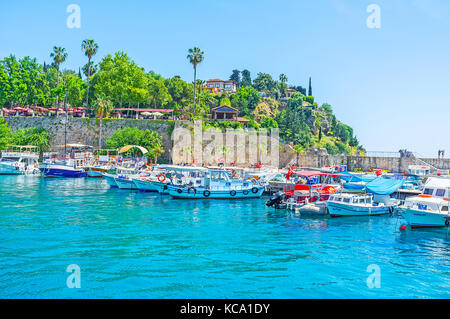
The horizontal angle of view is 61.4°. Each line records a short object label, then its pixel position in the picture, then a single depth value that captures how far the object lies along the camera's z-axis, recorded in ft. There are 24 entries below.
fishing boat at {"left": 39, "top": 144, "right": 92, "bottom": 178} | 191.11
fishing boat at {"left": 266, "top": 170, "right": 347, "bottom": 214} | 106.52
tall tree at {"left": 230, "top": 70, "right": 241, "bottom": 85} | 455.22
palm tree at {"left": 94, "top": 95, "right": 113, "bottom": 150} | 233.35
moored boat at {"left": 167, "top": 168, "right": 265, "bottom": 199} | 130.62
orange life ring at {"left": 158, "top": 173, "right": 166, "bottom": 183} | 144.90
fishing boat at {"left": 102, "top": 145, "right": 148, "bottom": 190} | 153.17
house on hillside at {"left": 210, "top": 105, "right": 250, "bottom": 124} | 269.85
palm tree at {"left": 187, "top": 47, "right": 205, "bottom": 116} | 233.96
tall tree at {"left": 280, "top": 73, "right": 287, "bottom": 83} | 416.46
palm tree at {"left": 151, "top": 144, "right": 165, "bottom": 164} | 222.85
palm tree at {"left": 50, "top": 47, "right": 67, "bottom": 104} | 290.35
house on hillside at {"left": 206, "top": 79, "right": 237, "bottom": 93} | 412.65
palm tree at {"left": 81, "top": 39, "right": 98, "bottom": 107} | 252.01
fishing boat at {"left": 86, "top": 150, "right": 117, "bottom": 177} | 193.51
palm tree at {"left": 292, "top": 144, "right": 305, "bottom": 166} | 236.63
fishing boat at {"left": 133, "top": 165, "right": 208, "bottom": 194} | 137.49
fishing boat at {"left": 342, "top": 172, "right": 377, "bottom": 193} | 141.28
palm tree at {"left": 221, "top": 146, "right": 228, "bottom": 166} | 232.16
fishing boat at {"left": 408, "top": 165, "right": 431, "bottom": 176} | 192.54
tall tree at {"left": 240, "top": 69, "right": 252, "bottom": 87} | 417.88
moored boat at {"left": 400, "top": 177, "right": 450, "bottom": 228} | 87.25
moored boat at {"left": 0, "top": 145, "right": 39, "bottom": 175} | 203.62
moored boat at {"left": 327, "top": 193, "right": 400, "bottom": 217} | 100.94
